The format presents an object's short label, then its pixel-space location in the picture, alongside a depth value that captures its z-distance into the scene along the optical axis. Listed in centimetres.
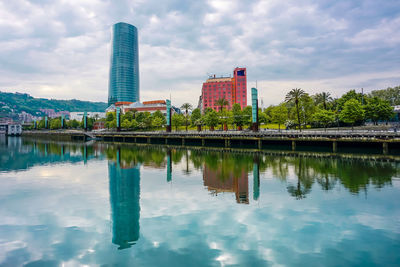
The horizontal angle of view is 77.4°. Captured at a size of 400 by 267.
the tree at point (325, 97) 9825
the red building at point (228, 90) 19450
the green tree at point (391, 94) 12850
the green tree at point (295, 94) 7781
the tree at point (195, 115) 13638
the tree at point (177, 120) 12450
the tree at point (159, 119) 13412
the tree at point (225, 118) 10760
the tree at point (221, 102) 11198
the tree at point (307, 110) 10138
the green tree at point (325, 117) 8312
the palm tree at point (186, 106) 12825
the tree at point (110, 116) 17675
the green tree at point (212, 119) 10512
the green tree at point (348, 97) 10025
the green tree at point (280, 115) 9700
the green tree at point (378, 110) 8119
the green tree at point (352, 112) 7750
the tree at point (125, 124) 14038
